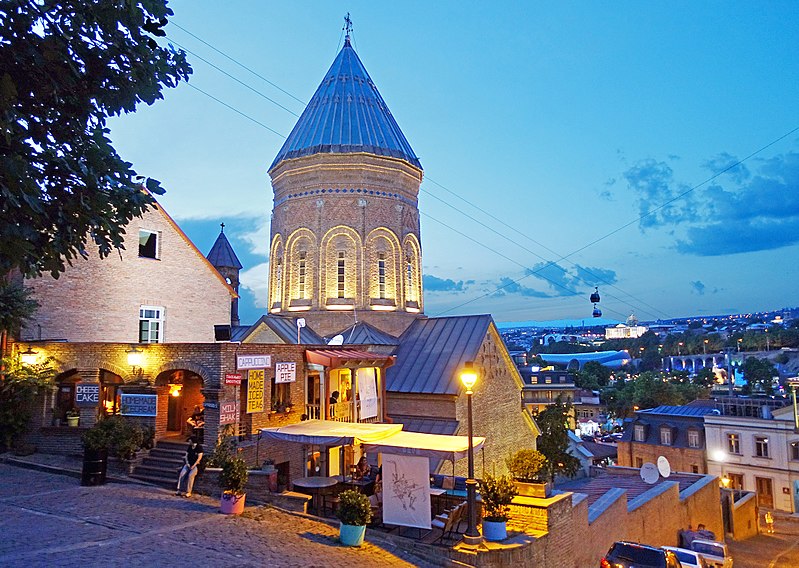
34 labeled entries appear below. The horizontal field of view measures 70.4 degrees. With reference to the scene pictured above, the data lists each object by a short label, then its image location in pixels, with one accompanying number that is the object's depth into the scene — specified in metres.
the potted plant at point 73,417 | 16.06
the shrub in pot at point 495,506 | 11.66
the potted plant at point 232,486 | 12.00
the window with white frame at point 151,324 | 21.25
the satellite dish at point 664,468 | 22.27
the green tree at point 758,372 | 80.77
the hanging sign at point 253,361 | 15.20
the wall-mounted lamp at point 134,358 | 15.83
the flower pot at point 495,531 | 11.62
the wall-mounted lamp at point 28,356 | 15.87
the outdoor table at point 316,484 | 13.05
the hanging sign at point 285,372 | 16.53
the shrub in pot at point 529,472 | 12.63
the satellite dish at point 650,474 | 21.92
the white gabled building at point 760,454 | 34.78
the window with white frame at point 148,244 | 21.19
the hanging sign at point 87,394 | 15.76
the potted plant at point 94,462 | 13.57
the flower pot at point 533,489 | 12.59
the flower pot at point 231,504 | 11.99
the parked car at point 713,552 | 17.45
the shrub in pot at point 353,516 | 10.88
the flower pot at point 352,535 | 10.87
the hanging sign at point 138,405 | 15.63
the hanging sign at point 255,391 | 15.35
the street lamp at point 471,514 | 11.22
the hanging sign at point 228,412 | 14.40
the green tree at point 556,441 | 27.23
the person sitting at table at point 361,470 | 14.63
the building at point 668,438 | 39.09
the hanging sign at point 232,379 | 14.69
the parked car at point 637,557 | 13.45
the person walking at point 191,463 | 13.20
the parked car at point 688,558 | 15.70
